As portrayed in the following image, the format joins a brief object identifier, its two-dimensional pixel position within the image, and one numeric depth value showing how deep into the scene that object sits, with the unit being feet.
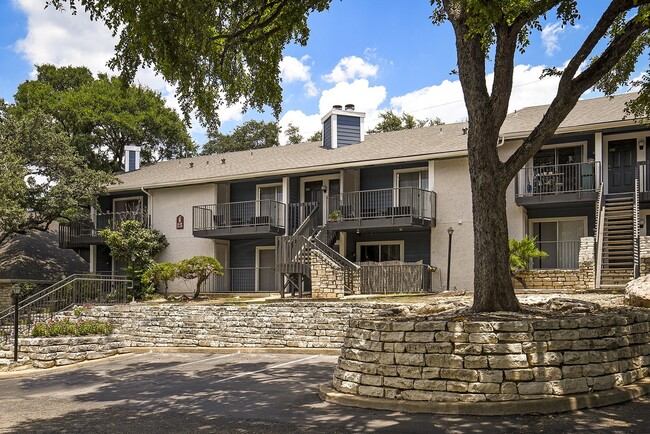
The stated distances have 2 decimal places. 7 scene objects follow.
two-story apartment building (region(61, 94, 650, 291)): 75.66
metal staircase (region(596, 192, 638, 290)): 66.86
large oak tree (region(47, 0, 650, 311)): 36.47
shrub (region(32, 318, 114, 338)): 59.52
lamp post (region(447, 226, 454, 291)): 77.87
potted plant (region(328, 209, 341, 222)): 86.07
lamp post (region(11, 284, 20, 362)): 57.15
